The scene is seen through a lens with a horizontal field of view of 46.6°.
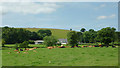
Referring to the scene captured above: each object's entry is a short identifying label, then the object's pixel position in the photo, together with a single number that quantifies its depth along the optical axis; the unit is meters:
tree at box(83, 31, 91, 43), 101.44
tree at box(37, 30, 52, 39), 126.81
